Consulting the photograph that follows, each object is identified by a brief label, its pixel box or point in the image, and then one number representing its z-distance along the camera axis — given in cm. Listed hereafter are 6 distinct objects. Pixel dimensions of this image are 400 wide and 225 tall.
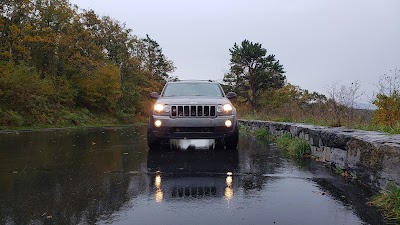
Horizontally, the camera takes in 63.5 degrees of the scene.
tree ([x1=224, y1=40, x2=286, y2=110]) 5184
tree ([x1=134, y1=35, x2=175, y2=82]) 5953
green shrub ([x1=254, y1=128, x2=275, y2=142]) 1104
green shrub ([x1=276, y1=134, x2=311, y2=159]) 714
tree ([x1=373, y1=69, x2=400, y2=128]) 901
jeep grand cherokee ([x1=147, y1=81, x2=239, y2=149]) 719
